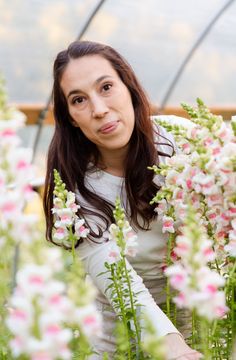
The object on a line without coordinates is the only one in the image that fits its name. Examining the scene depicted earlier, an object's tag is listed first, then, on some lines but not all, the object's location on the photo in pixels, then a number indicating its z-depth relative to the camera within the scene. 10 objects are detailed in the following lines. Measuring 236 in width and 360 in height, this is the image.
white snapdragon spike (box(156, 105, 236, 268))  1.29
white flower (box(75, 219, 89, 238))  1.51
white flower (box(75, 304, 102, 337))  0.99
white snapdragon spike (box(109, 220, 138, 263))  1.40
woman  1.80
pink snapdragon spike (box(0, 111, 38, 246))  1.08
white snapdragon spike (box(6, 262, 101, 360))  0.94
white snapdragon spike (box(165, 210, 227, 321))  1.03
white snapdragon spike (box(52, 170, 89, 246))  1.44
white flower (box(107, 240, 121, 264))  1.50
